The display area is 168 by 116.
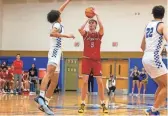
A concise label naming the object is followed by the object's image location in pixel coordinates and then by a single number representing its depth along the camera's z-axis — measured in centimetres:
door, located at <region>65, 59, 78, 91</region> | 2462
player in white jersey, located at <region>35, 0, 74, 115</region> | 697
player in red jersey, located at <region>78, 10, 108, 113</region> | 798
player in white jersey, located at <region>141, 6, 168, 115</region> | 596
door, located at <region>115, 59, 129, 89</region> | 2392
